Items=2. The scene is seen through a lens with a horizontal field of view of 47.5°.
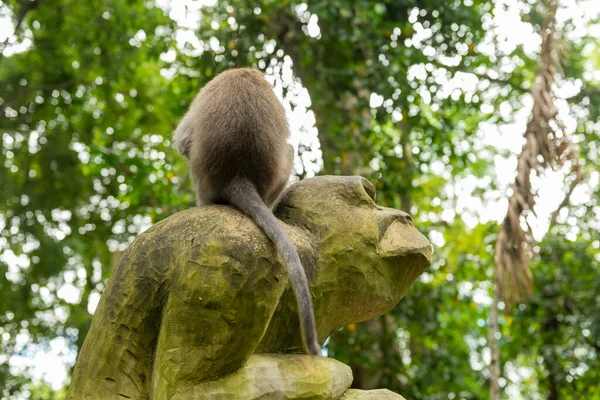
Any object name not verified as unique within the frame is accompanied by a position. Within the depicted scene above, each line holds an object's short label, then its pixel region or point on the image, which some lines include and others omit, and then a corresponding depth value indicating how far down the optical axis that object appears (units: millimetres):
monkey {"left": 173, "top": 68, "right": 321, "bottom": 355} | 3018
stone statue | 2523
